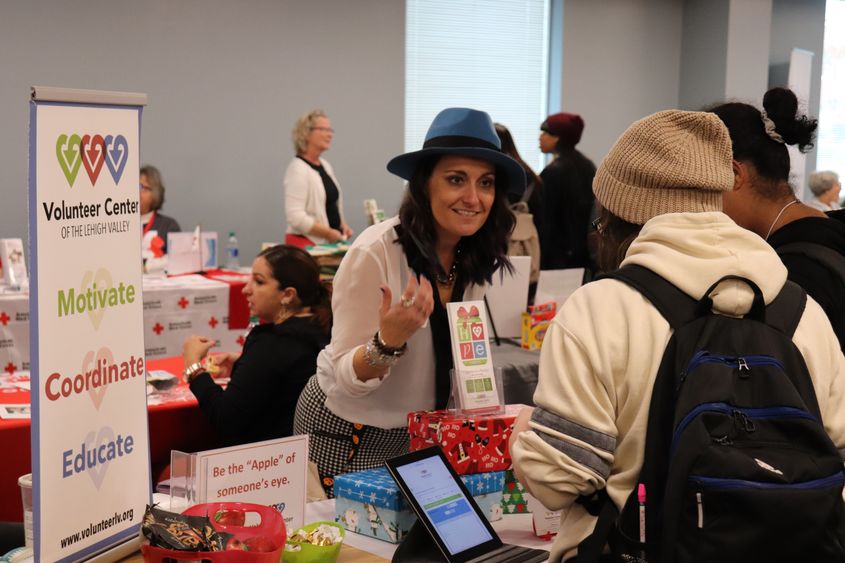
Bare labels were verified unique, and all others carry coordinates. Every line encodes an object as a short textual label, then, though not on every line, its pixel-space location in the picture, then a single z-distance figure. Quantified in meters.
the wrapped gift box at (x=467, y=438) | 1.92
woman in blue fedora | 2.27
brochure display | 2.06
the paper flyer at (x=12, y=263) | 5.02
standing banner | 1.48
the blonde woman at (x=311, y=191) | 6.89
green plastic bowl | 1.63
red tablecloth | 2.83
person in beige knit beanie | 1.34
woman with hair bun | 2.17
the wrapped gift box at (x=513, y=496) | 1.98
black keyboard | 1.70
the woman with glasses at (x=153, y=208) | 6.26
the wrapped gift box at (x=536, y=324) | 3.87
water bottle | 6.49
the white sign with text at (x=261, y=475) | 1.69
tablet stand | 1.66
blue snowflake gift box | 1.80
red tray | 1.43
